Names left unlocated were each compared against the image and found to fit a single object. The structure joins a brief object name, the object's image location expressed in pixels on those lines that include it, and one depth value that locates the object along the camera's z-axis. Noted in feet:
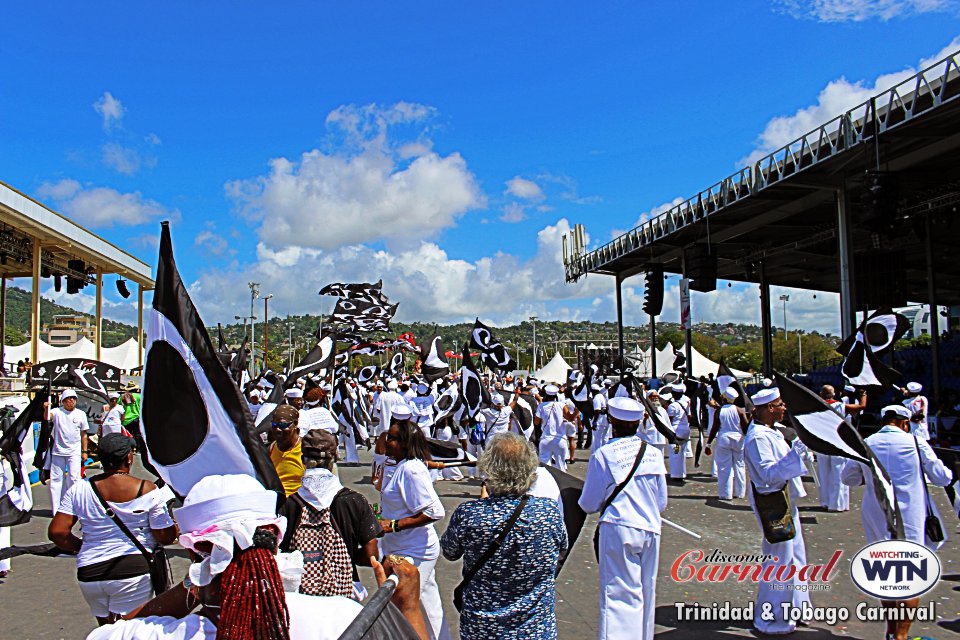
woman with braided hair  6.61
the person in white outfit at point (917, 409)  25.63
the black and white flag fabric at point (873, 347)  27.89
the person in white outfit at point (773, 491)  17.78
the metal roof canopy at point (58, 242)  73.05
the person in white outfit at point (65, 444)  33.06
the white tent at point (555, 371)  136.05
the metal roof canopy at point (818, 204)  63.93
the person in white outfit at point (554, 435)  45.70
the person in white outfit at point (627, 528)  14.47
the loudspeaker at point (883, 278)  85.92
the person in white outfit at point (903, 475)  17.16
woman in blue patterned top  10.70
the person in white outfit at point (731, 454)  36.86
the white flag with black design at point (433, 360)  55.16
